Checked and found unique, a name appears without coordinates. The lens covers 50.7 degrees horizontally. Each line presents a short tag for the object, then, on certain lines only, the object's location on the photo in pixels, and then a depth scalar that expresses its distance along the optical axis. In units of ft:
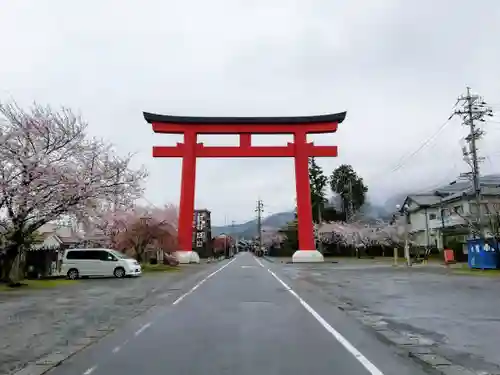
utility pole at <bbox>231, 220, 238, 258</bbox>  546.63
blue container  100.22
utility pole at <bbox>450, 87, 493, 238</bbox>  105.29
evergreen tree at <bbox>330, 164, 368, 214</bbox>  305.94
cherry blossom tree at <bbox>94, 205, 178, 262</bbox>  137.18
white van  95.76
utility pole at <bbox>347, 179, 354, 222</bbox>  264.72
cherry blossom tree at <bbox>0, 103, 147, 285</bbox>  75.46
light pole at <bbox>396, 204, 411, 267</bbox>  125.69
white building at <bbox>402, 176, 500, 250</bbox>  170.30
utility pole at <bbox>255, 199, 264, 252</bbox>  362.27
